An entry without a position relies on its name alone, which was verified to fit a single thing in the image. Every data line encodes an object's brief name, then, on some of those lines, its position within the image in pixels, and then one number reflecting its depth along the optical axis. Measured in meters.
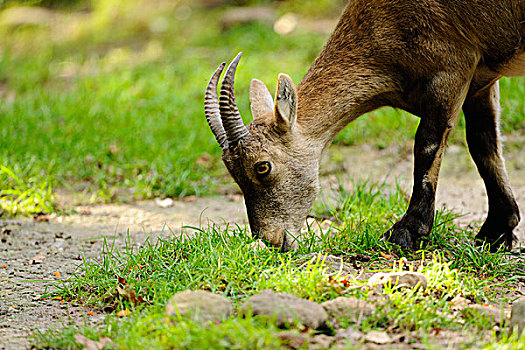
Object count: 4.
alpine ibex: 9.53
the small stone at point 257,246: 9.16
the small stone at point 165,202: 14.37
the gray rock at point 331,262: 8.81
